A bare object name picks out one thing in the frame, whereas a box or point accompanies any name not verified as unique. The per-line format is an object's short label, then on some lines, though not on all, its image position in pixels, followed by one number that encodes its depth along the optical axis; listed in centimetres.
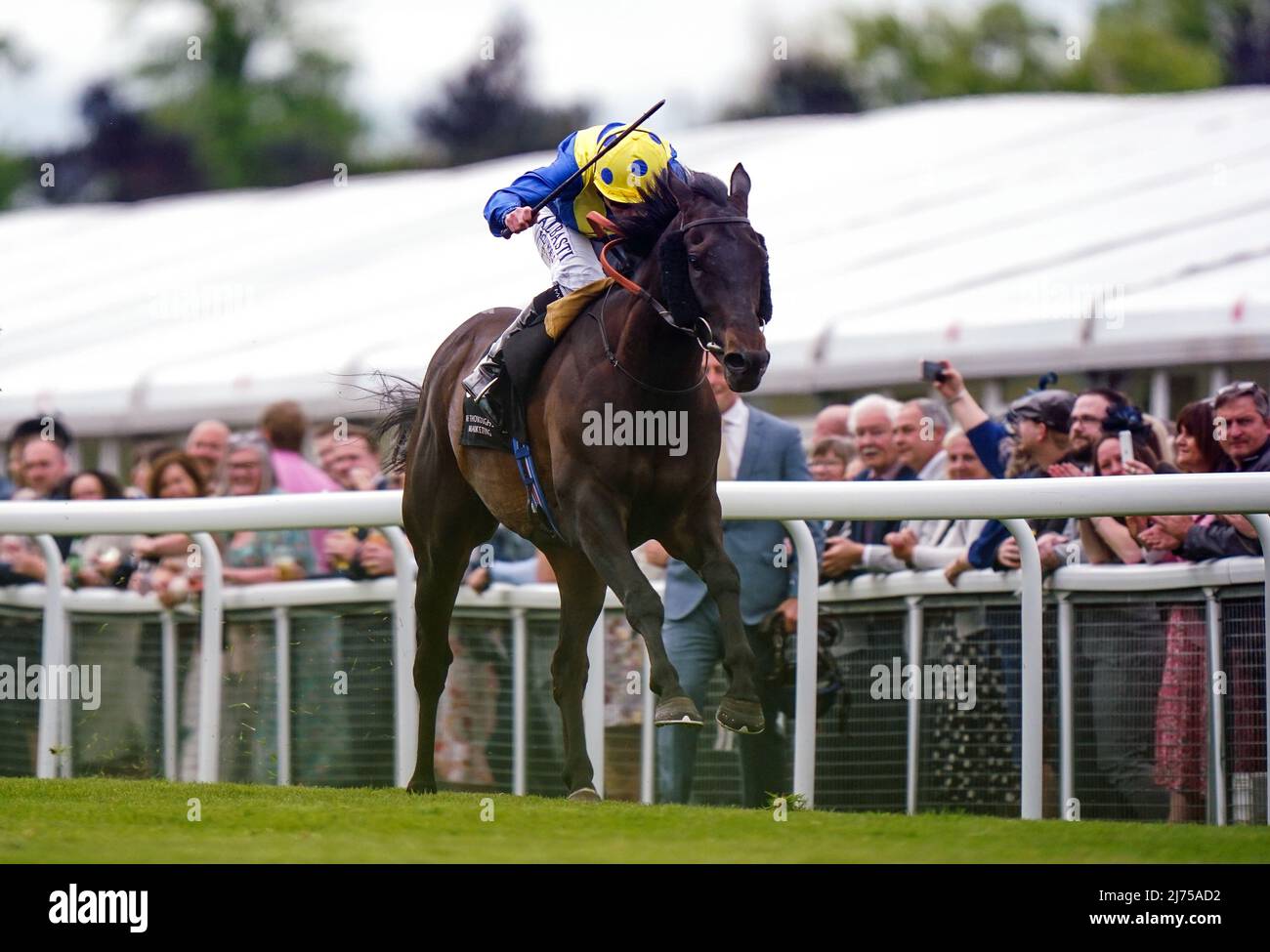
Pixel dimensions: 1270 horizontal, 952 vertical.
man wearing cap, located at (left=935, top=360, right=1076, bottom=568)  1252
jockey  1152
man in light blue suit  1318
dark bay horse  1052
